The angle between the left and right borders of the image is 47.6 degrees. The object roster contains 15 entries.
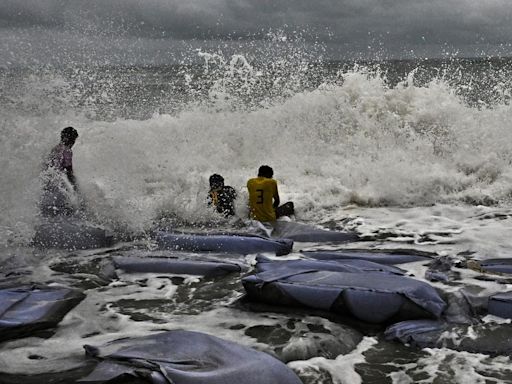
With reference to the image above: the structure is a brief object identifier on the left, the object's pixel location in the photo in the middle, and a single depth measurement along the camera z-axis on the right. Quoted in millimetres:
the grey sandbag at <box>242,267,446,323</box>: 4004
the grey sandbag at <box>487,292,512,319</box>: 4035
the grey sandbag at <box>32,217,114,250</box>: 6105
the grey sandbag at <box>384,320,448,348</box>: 3730
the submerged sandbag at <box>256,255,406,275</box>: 4699
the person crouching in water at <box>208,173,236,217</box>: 7824
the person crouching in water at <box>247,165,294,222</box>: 7488
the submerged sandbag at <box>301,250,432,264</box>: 5297
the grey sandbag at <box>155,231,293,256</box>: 5906
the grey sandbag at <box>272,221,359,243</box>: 6531
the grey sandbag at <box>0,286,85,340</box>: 3783
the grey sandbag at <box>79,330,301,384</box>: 2941
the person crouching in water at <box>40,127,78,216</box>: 7004
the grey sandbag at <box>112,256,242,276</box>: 5234
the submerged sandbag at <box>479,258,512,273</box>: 5004
